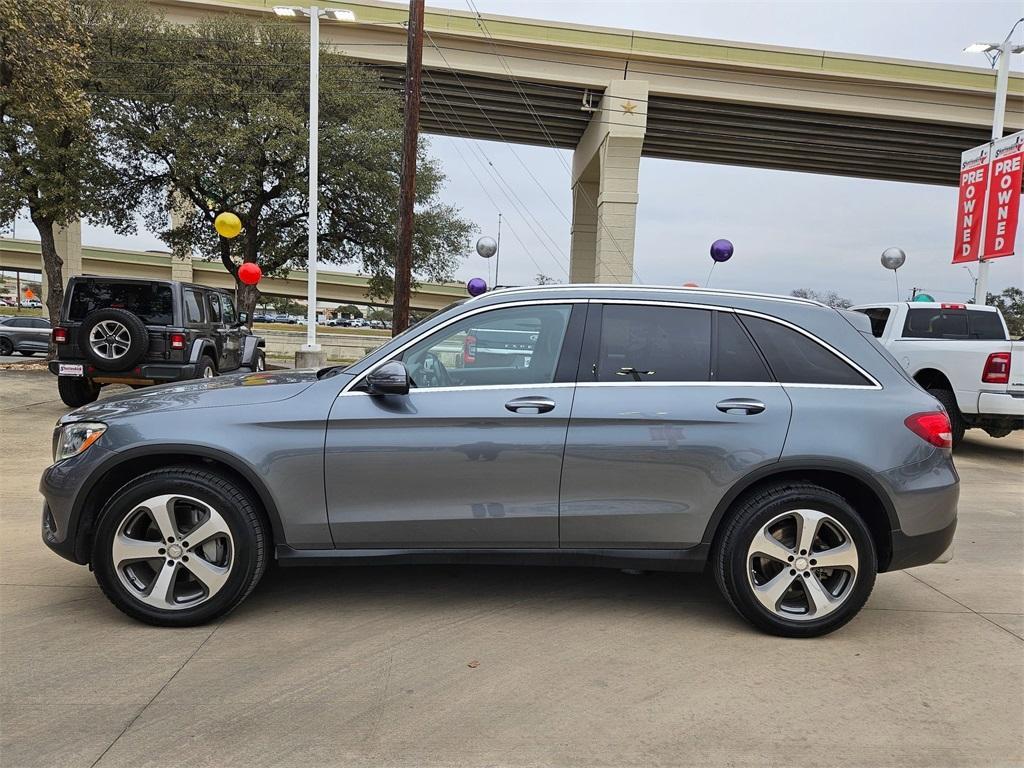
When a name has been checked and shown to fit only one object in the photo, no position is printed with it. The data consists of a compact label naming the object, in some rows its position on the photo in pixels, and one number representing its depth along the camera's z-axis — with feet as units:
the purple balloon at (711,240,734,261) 57.77
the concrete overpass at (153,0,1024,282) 90.12
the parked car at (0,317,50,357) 71.97
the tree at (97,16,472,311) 57.57
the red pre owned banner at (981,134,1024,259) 48.37
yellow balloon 52.70
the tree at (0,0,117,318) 39.14
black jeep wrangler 29.50
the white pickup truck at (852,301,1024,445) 27.99
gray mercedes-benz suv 10.80
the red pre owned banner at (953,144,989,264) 51.60
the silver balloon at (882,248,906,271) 71.41
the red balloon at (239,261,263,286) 55.31
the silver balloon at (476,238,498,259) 73.72
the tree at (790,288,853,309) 79.70
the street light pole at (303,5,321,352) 49.78
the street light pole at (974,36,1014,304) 52.26
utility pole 42.22
